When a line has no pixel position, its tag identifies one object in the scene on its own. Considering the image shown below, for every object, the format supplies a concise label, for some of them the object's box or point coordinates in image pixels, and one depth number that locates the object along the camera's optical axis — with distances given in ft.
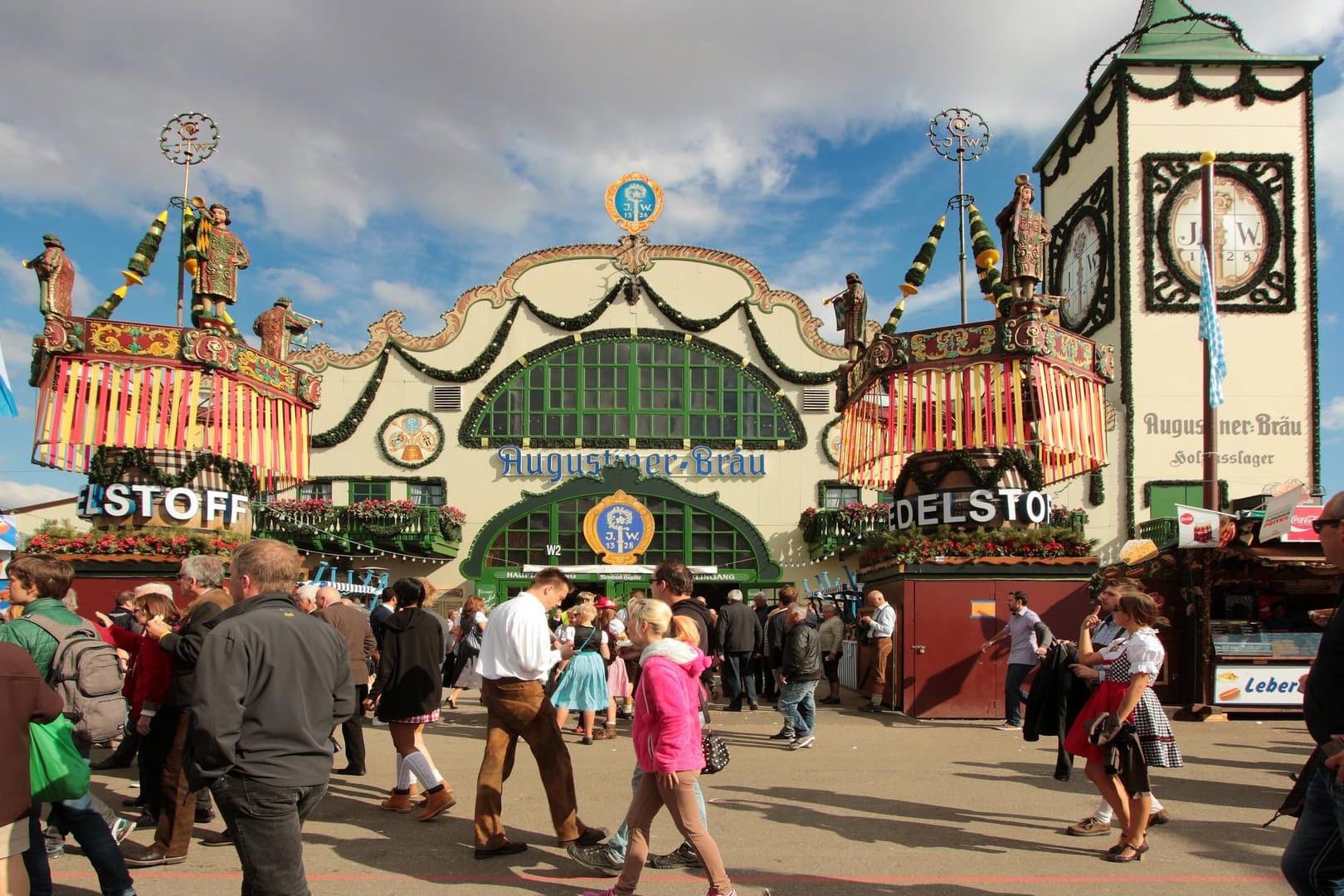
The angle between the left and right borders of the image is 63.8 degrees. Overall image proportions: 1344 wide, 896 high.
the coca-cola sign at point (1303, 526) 39.64
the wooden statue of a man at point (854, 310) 57.06
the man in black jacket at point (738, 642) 42.80
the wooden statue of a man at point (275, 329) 54.70
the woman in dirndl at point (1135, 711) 19.79
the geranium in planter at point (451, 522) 85.56
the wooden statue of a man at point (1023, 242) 46.44
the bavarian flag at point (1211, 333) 56.24
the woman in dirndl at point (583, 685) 33.19
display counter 41.78
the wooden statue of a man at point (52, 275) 47.14
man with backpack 15.78
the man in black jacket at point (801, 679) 33.83
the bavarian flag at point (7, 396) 29.19
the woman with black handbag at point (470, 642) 42.01
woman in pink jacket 16.37
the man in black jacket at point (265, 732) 12.46
